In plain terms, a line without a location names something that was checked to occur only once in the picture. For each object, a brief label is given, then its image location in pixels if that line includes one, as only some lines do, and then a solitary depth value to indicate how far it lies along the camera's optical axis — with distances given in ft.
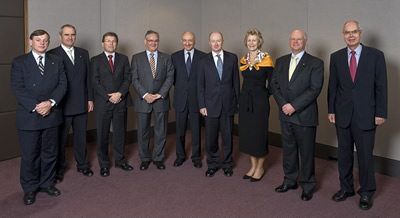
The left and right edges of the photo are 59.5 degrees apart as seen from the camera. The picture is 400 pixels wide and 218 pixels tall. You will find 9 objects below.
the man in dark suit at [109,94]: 14.33
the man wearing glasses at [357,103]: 10.85
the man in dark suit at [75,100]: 13.70
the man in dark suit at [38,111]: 11.39
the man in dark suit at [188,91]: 15.40
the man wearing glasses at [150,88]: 14.76
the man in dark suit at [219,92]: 13.76
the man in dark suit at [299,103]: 11.57
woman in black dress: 12.82
